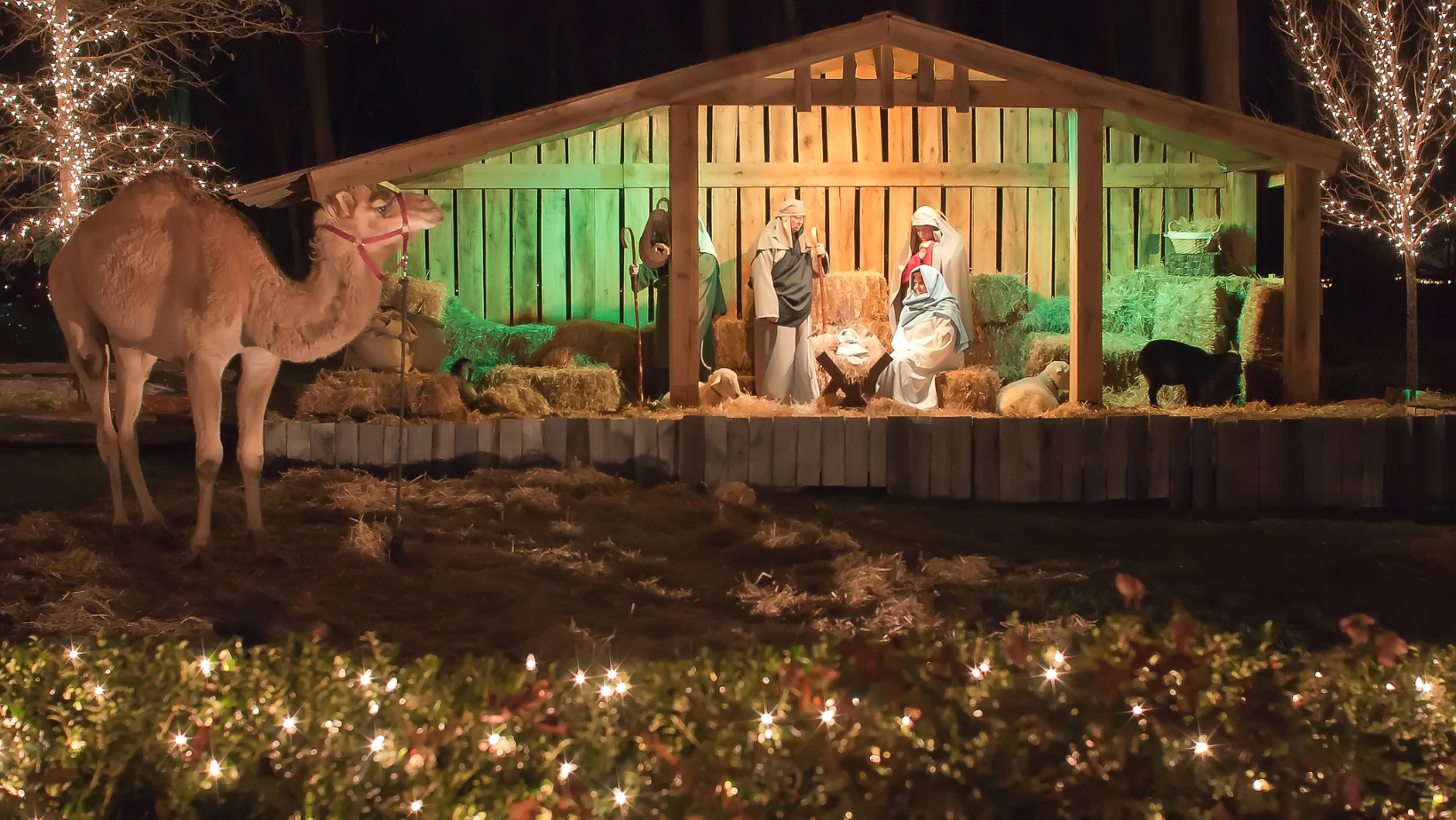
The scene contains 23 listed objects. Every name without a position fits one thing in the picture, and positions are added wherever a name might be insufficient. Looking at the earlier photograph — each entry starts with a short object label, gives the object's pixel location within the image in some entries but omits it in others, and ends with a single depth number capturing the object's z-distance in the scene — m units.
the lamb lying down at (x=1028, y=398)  11.92
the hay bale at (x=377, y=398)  10.73
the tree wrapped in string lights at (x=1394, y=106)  12.90
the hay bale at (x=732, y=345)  14.16
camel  7.19
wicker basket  14.64
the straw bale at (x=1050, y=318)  14.46
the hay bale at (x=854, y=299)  14.58
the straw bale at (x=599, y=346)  13.82
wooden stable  14.75
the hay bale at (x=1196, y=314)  13.60
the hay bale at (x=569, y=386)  12.17
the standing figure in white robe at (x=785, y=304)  13.01
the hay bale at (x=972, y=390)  12.66
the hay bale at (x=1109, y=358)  13.37
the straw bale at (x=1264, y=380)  12.65
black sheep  12.33
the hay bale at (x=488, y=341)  14.04
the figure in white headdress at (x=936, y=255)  13.30
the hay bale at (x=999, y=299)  14.76
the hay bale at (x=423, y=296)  13.14
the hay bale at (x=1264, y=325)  12.88
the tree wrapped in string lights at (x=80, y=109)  14.13
